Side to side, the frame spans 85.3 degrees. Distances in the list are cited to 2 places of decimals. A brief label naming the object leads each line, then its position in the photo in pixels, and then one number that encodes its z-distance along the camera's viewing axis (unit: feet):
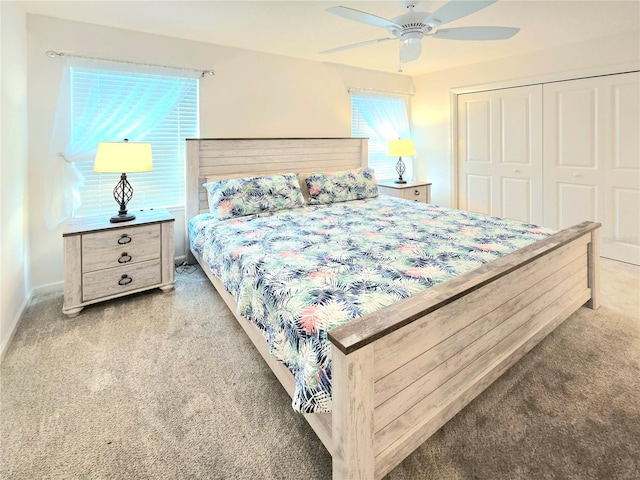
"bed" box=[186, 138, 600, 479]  3.61
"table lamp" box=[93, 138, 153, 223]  8.58
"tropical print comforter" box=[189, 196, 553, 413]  4.29
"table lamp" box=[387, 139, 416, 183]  15.12
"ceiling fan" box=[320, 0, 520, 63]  6.26
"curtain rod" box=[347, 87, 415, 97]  14.54
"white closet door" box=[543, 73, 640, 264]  11.12
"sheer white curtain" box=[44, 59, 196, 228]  9.23
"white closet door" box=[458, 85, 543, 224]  13.39
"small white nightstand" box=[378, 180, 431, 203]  14.92
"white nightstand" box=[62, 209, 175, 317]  8.23
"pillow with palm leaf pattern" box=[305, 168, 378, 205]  11.71
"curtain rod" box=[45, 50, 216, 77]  9.00
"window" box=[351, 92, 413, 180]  15.25
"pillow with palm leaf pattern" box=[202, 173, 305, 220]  9.82
